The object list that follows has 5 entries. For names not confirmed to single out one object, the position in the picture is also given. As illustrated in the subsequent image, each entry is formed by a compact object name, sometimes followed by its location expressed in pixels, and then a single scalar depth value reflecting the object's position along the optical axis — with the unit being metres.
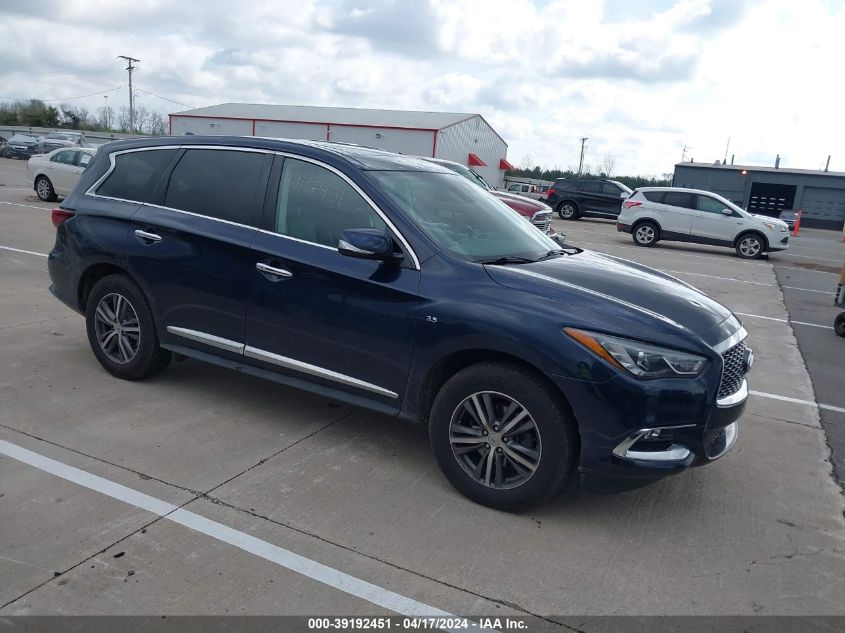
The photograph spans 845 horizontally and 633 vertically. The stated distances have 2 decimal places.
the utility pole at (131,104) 76.00
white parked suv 18.81
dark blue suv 3.48
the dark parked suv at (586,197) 28.70
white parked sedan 17.91
